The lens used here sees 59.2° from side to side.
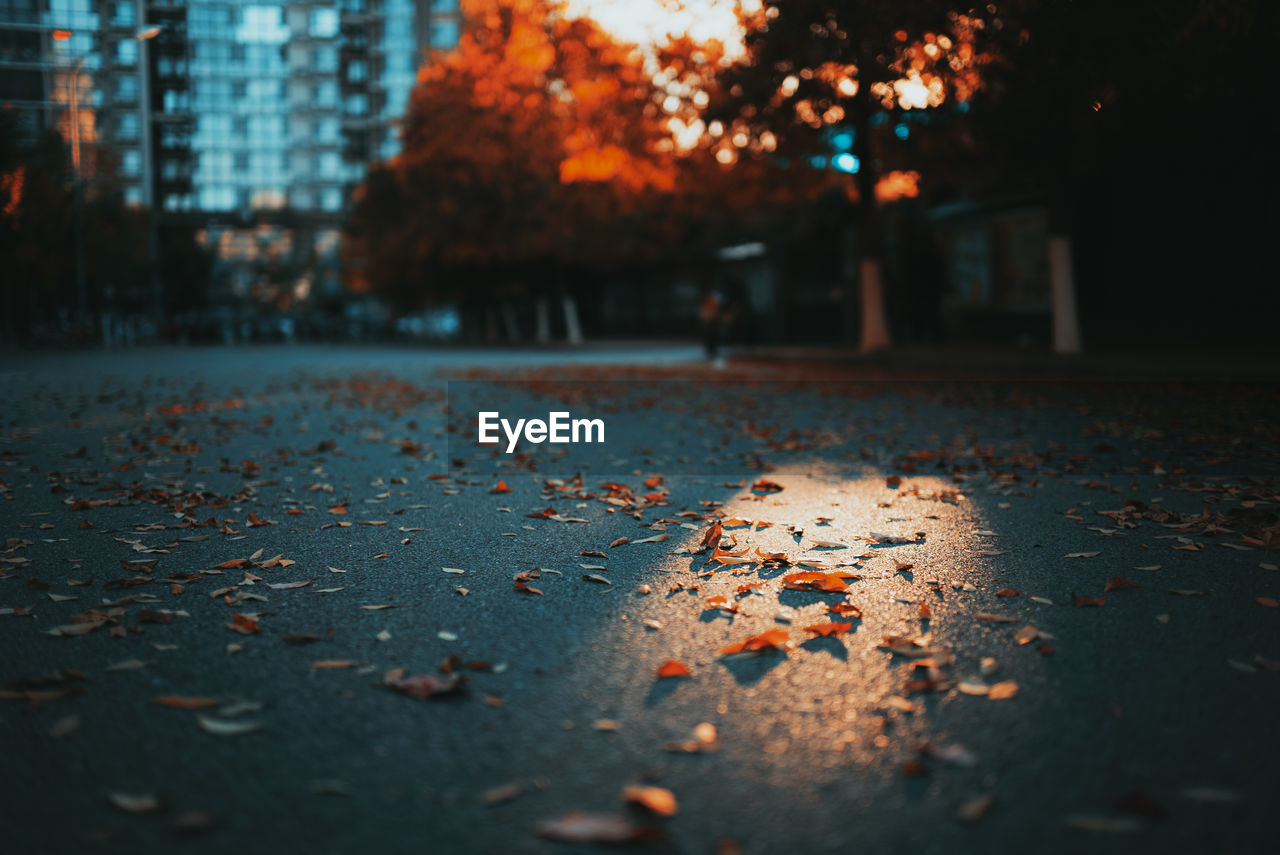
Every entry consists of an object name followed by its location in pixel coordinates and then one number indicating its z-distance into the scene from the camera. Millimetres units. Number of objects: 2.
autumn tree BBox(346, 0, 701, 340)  37719
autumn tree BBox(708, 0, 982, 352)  16609
